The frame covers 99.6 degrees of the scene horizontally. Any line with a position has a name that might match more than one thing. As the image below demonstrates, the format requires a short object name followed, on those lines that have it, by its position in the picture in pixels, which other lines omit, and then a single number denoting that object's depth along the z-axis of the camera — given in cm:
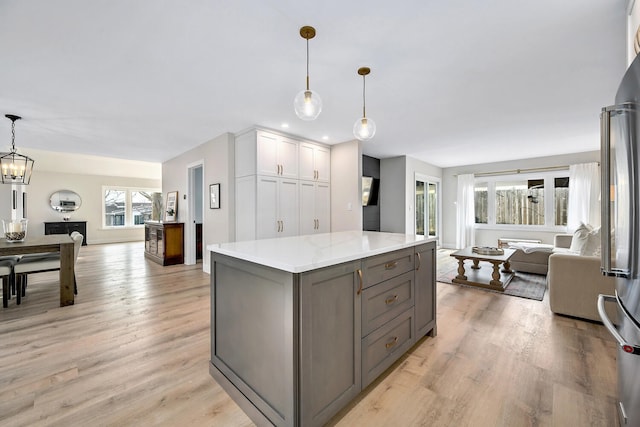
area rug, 360
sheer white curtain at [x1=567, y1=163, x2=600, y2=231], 562
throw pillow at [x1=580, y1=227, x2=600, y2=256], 313
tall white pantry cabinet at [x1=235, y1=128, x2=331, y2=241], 404
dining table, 307
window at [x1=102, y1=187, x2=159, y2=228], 922
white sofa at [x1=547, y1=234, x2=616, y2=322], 267
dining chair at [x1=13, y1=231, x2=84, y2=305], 312
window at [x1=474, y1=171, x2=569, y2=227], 627
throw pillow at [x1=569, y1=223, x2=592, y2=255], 327
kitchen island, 126
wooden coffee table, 381
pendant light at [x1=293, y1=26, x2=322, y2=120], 191
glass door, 706
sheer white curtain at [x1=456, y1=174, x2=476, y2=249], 731
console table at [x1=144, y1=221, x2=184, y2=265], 544
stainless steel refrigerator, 100
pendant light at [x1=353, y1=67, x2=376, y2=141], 243
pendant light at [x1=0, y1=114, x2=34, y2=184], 350
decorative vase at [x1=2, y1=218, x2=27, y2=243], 323
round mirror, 821
